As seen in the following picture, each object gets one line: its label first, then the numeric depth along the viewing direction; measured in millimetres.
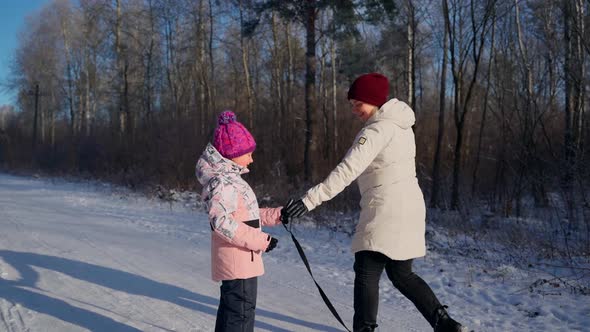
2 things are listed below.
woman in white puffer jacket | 2848
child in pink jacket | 2760
